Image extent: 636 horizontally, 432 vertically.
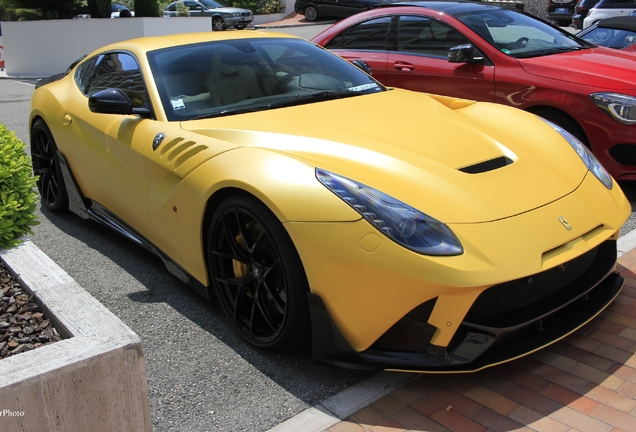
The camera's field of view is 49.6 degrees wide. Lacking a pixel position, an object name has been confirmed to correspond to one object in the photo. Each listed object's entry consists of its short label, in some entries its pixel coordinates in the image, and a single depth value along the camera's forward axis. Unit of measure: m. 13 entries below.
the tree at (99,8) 18.19
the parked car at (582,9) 17.84
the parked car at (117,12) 18.94
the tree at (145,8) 18.17
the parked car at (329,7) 25.14
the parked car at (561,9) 22.89
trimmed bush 3.14
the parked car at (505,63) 5.25
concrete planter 2.17
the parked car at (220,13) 26.09
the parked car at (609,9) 14.27
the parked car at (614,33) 7.94
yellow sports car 2.72
